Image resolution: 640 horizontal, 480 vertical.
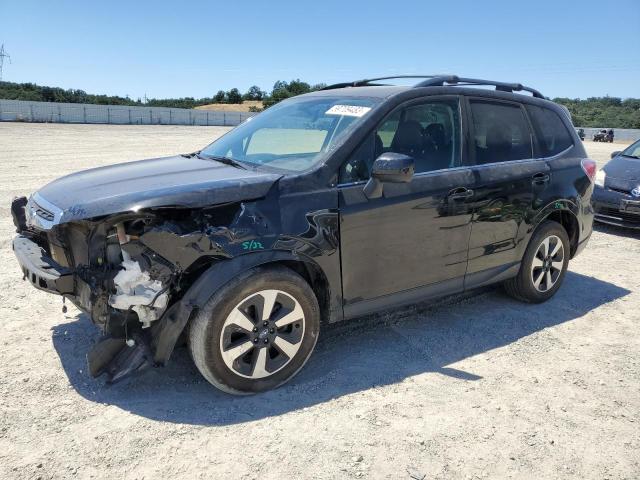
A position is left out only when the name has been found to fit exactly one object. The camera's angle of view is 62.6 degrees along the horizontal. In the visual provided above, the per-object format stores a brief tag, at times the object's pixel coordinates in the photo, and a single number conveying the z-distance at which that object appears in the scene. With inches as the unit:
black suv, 117.3
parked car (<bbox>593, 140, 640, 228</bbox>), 315.3
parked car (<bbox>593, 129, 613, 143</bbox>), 1929.1
